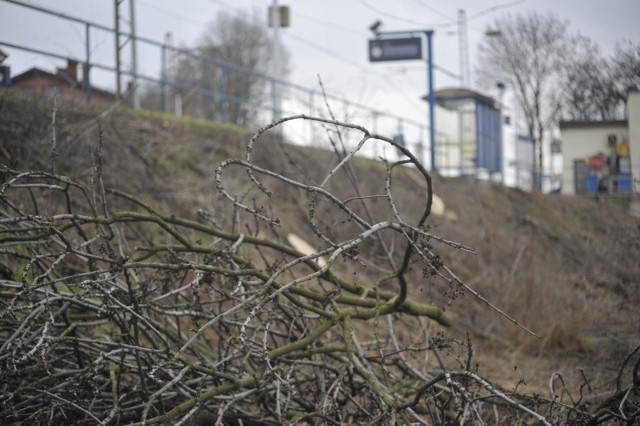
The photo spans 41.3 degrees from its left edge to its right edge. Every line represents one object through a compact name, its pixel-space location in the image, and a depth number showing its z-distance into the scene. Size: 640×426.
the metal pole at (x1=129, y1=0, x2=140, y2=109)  13.69
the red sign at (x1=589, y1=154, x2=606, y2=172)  16.09
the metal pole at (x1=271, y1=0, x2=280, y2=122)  18.77
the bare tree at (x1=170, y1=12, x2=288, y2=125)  16.98
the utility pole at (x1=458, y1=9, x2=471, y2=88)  32.23
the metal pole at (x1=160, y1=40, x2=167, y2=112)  15.33
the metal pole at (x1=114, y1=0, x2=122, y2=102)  13.08
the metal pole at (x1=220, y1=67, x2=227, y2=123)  16.77
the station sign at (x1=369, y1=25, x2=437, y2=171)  23.88
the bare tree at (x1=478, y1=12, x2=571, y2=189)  16.05
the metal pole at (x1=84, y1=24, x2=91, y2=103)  12.37
